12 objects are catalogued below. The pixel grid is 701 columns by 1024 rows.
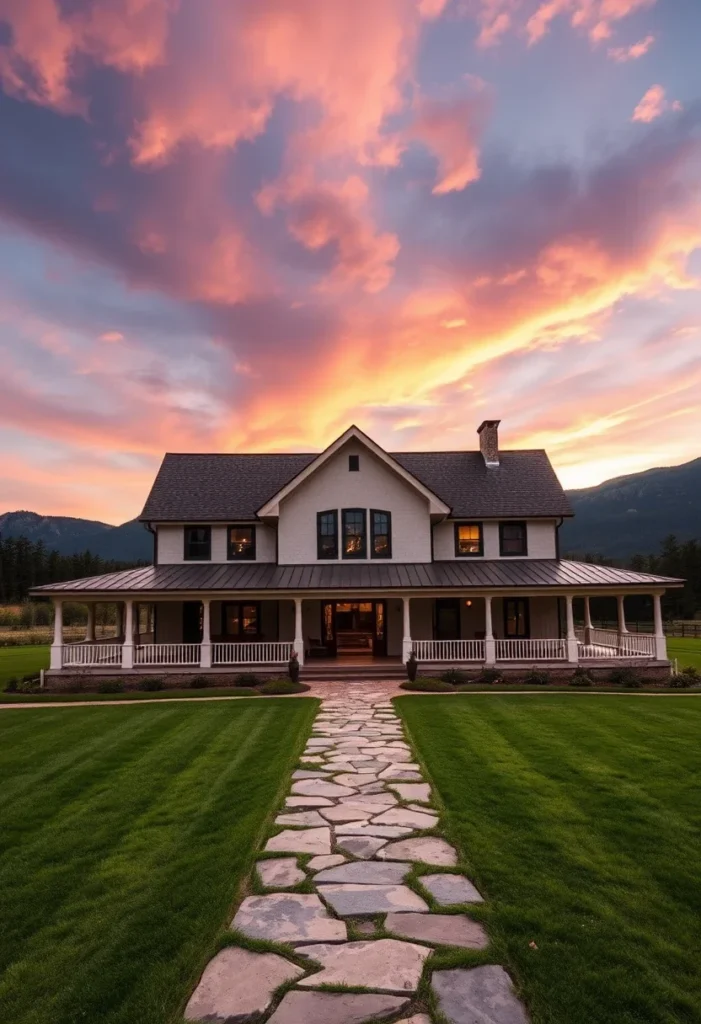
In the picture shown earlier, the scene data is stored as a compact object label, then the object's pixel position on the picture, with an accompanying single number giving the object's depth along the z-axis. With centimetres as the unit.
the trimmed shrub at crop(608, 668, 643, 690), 1788
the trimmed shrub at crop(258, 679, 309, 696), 1698
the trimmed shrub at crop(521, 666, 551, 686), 1861
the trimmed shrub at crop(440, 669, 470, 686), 1850
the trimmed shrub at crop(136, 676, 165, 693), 1861
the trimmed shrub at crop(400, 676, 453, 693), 1691
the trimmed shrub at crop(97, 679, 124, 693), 1830
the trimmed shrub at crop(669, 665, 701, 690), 1773
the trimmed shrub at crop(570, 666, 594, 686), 1827
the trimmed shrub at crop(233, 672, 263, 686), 1898
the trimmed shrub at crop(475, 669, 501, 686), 1881
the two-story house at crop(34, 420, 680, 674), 2039
